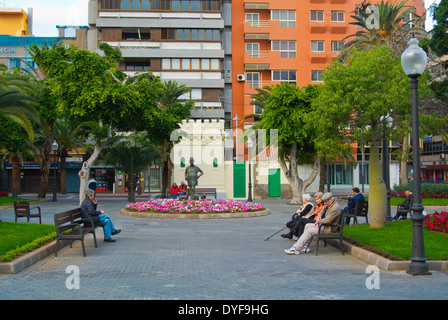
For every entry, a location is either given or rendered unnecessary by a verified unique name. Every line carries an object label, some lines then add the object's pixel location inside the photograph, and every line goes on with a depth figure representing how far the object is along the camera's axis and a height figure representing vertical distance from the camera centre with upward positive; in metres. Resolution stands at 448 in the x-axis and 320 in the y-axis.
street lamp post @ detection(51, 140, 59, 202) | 33.58 -0.95
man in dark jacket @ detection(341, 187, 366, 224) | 16.18 -0.97
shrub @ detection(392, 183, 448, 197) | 31.33 -1.04
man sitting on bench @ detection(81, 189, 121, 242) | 12.26 -1.07
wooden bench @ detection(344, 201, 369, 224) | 15.70 -1.25
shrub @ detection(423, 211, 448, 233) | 12.35 -1.33
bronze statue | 22.12 -0.08
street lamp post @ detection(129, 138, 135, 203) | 31.88 -0.76
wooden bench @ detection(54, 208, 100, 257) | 10.70 -1.23
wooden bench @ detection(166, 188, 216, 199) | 29.34 -1.15
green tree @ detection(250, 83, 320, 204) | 29.20 +3.57
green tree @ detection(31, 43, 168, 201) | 26.59 +4.65
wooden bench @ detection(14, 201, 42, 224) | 16.91 -1.26
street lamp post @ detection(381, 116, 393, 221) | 16.48 +0.12
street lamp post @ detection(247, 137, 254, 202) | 32.31 -1.42
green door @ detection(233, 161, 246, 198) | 36.06 -0.48
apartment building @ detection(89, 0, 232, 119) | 51.03 +14.19
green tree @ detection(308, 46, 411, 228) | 12.77 +1.83
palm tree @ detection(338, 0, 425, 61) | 32.56 +10.24
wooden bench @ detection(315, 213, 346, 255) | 10.97 -1.44
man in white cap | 11.03 -1.27
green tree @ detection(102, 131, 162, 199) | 35.81 +1.48
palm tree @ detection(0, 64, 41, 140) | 22.41 +3.24
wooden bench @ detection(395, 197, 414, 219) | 16.66 -1.32
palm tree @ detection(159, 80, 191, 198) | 37.33 +5.63
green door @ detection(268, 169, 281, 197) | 37.16 -0.86
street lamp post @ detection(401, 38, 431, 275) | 8.48 +0.25
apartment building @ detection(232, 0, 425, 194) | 53.44 +14.88
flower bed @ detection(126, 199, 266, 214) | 20.48 -1.45
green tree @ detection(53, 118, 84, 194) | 43.06 +3.28
